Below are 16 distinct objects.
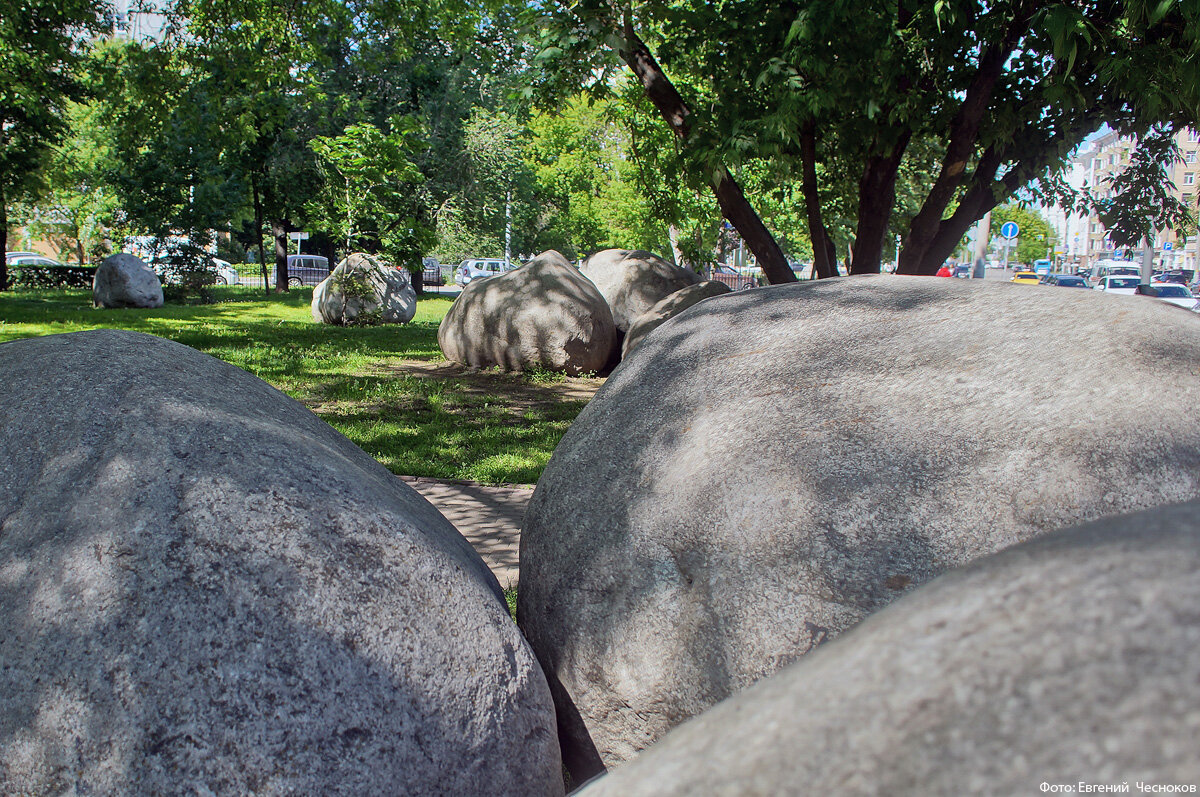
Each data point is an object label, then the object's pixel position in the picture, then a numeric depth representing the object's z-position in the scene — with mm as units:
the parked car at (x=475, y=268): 47469
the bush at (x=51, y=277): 28716
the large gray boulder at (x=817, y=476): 2121
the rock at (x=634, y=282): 13156
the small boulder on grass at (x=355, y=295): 17173
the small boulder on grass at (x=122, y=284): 20203
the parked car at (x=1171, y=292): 27958
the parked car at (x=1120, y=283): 34781
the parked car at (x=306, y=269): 43000
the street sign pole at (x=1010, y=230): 27281
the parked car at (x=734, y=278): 34531
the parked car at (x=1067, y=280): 41281
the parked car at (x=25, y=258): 44625
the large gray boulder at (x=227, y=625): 1790
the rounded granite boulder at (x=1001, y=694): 992
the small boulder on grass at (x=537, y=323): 11172
